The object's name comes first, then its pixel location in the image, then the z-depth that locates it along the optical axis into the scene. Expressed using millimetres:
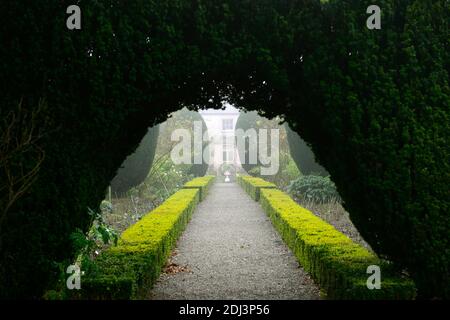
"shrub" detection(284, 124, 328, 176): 17594
